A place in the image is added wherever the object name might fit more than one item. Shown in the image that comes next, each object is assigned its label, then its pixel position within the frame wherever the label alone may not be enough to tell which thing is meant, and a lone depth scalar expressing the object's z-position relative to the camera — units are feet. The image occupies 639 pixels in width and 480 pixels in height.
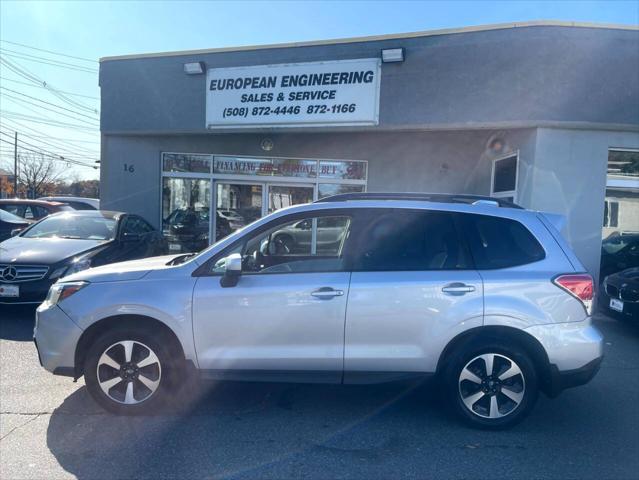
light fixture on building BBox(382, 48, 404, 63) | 28.14
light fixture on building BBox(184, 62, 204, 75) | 31.99
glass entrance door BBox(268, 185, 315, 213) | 36.91
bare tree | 162.81
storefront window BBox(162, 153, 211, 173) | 37.27
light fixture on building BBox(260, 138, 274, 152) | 36.42
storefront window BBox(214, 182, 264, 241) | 37.27
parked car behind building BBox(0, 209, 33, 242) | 33.78
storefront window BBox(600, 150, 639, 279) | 27.48
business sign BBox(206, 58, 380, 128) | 29.50
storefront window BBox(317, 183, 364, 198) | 36.58
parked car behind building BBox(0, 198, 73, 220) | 39.96
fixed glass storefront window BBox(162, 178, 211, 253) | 37.55
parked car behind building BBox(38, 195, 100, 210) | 60.75
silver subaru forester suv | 11.71
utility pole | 139.44
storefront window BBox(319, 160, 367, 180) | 36.32
